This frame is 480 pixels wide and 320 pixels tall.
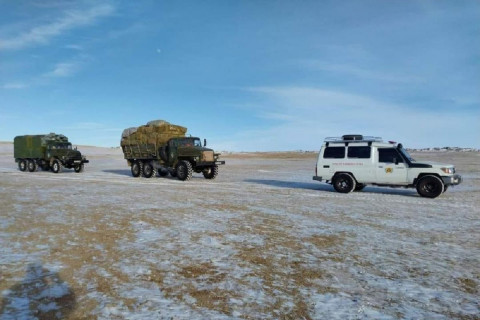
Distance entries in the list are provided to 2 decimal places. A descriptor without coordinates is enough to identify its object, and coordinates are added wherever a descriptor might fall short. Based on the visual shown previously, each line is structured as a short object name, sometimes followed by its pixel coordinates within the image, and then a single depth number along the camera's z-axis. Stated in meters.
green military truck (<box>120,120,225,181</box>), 18.95
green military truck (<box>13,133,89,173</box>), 24.95
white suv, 12.55
